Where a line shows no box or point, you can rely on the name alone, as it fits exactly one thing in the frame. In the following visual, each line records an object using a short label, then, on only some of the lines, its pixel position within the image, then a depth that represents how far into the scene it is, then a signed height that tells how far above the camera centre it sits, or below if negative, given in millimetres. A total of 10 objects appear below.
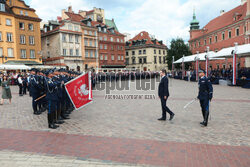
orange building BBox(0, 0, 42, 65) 39312 +8772
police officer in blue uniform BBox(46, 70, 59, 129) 6578 -718
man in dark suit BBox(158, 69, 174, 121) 7543 -667
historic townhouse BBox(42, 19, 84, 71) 50062 +8044
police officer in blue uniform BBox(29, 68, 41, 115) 8527 -651
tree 60675 +7265
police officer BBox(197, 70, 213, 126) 6746 -682
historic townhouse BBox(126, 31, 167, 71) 75312 +8226
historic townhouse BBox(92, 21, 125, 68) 61469 +8764
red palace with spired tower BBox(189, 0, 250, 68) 43384 +10610
